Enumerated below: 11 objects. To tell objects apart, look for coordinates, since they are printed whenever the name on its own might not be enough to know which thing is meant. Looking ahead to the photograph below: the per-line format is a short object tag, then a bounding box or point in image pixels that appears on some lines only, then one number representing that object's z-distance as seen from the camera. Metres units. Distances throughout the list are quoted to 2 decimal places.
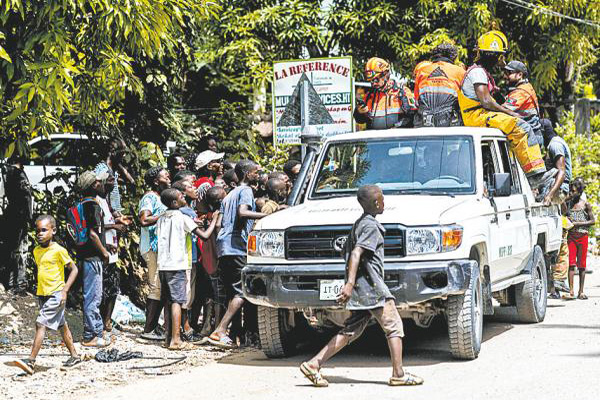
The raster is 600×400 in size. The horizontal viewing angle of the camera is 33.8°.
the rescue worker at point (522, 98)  11.64
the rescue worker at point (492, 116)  10.79
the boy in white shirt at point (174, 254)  9.74
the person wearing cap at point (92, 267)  9.45
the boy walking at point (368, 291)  7.58
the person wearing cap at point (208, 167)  11.69
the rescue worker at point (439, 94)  11.13
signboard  12.08
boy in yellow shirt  8.55
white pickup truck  8.24
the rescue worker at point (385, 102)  11.69
